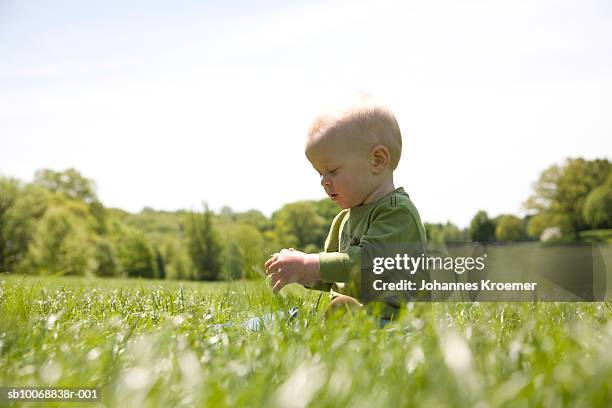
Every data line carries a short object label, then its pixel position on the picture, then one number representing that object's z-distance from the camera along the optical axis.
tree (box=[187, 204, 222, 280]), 71.62
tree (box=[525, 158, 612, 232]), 72.12
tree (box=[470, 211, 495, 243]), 80.31
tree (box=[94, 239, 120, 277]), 69.06
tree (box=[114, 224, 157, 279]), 77.99
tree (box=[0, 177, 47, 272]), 53.06
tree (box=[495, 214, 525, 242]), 89.19
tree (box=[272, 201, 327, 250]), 82.38
